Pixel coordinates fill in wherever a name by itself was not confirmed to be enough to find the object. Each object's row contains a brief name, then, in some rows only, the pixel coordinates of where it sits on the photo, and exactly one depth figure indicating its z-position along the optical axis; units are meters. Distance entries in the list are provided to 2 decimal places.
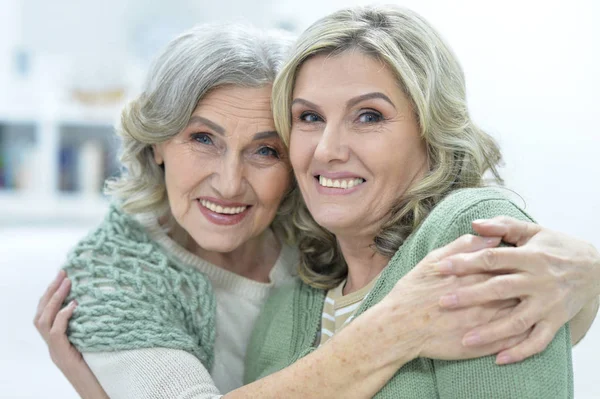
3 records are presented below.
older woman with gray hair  1.63
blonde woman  1.32
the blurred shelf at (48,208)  4.17
